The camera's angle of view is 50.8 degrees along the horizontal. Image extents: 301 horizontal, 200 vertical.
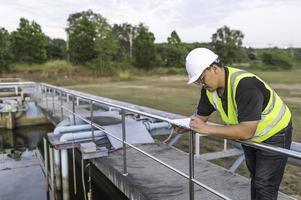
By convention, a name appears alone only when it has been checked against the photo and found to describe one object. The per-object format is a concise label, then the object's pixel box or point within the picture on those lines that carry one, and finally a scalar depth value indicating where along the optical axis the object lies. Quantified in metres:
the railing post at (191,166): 2.34
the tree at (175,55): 40.16
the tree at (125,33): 54.51
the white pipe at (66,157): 5.01
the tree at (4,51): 28.43
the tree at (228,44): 44.53
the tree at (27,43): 31.06
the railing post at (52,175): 5.39
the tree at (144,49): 37.25
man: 1.70
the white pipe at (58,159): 5.39
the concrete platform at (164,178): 3.11
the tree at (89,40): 34.00
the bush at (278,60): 40.72
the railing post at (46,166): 5.82
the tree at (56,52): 37.74
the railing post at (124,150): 3.75
